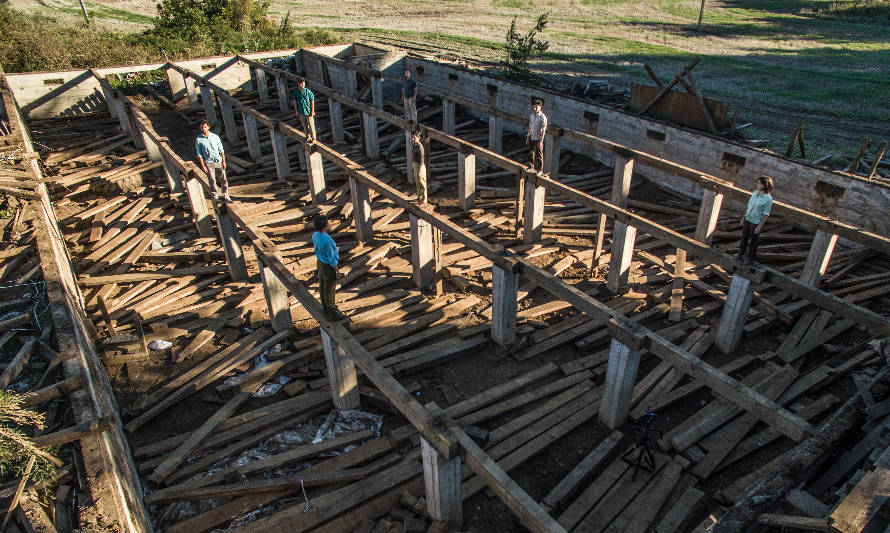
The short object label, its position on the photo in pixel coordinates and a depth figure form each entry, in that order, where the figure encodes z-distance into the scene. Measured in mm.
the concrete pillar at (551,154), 13422
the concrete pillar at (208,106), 18031
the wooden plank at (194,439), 6363
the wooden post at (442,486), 5121
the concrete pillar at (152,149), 14155
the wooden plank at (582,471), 5922
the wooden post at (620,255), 9148
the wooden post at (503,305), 7961
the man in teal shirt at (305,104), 13875
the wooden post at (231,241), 9774
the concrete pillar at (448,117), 16594
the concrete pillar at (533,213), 10789
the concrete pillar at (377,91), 18281
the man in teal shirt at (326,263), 6836
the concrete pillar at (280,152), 14055
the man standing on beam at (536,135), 11188
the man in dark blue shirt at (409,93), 14547
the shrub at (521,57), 18172
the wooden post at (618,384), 6418
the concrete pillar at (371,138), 15328
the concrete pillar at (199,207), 11164
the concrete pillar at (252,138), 15768
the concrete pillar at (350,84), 19478
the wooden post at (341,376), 6836
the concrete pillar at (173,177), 13492
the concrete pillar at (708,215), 9953
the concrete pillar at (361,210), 11070
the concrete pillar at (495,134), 15164
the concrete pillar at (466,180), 12365
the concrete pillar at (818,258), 8562
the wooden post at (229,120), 17150
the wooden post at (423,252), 9453
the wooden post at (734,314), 7719
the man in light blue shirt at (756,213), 7613
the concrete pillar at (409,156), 14066
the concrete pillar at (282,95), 19219
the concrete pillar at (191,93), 19828
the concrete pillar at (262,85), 20391
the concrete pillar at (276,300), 8406
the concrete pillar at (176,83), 20781
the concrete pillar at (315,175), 12508
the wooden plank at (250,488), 6004
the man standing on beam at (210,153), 10805
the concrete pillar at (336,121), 16734
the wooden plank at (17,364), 6454
